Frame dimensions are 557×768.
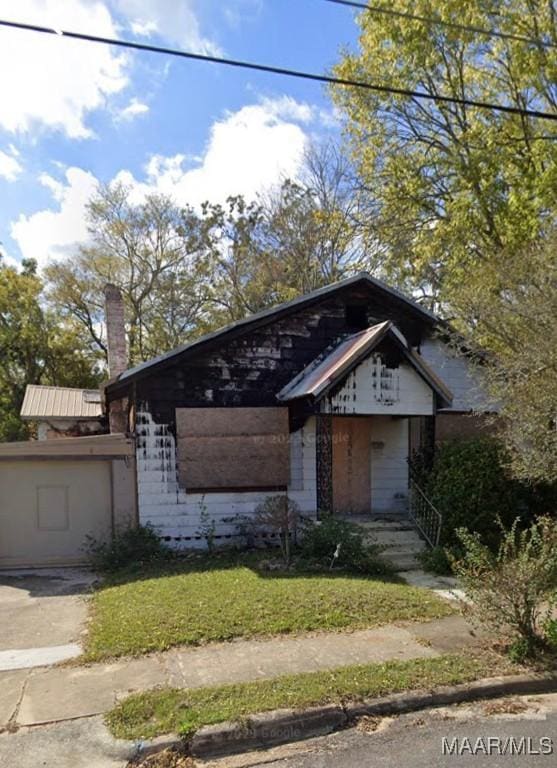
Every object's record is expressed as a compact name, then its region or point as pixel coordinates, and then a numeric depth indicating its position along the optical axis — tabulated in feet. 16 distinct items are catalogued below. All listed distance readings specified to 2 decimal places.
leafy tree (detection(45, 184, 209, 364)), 98.43
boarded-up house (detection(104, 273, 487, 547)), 36.14
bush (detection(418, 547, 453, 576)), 31.45
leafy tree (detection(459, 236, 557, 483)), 27.68
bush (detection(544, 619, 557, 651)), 19.33
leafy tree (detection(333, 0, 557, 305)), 44.52
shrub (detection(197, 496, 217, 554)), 36.65
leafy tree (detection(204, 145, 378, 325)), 81.20
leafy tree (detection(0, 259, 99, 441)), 98.02
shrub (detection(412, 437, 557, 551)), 33.60
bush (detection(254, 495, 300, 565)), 33.76
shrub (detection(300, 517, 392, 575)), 30.89
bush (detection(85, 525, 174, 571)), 33.99
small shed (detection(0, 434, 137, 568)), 35.29
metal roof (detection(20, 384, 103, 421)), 54.13
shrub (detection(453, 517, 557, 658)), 18.75
